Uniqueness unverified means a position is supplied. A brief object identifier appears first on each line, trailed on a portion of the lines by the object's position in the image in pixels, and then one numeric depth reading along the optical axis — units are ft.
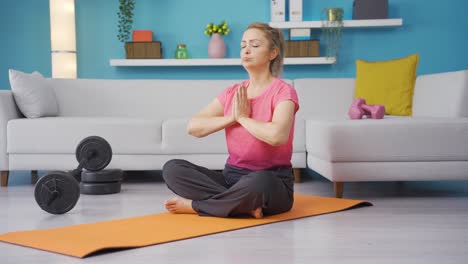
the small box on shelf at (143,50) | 18.22
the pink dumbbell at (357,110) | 11.55
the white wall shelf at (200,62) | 17.90
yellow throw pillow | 14.16
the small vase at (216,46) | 18.12
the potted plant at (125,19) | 18.31
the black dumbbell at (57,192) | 8.82
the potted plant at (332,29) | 17.69
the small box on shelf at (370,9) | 17.80
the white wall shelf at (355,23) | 17.71
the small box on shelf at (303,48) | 17.90
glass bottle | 18.30
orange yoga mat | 6.77
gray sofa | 10.37
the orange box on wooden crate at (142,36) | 18.24
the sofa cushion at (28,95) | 13.41
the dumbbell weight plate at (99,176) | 11.48
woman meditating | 8.23
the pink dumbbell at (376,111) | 11.39
